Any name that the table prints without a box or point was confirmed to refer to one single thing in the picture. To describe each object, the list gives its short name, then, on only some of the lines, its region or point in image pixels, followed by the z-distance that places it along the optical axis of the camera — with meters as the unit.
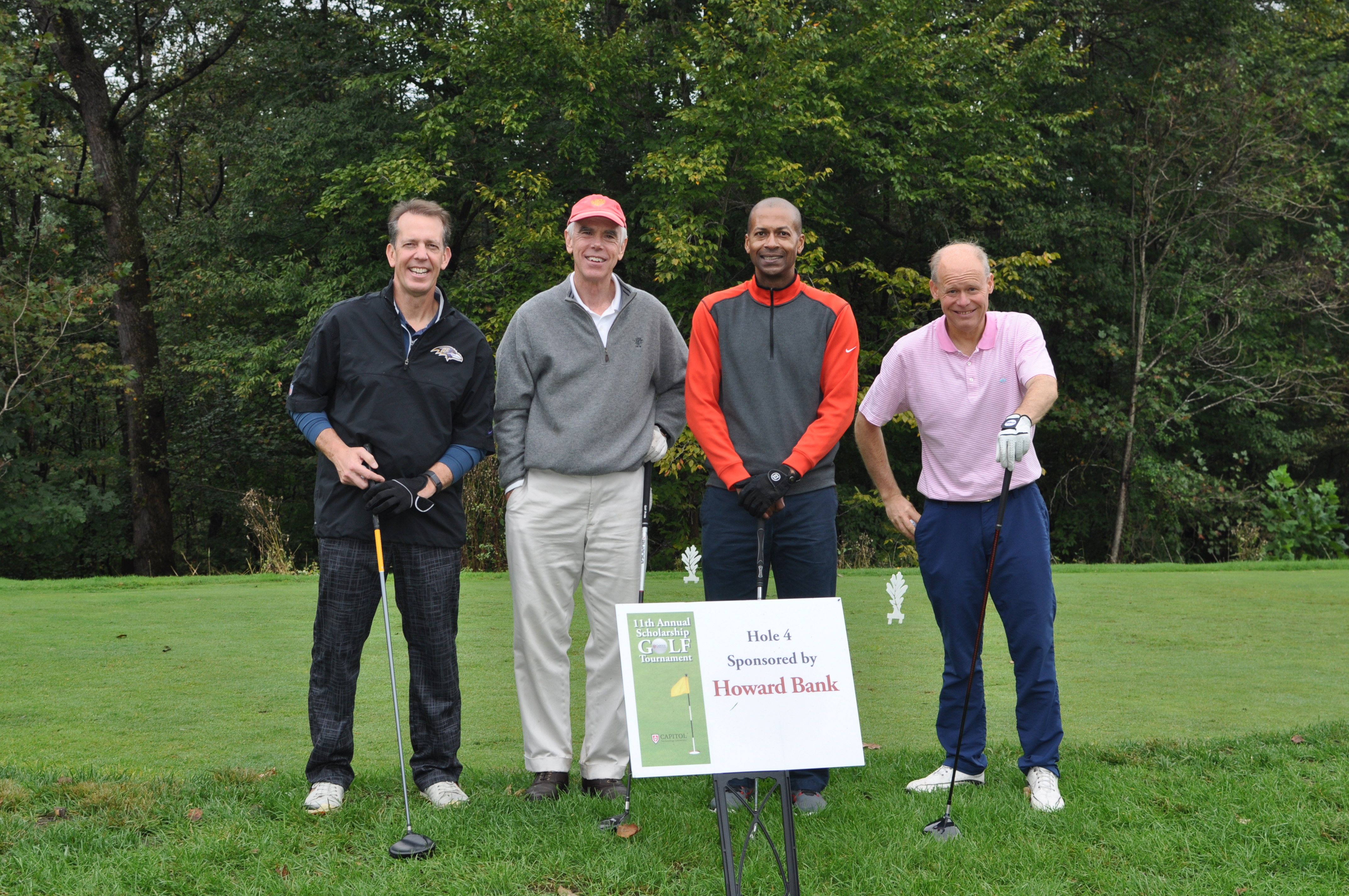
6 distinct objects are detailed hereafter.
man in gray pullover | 3.67
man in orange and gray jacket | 3.59
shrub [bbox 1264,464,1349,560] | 13.77
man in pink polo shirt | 3.59
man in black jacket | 3.51
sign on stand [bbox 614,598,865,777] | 2.77
